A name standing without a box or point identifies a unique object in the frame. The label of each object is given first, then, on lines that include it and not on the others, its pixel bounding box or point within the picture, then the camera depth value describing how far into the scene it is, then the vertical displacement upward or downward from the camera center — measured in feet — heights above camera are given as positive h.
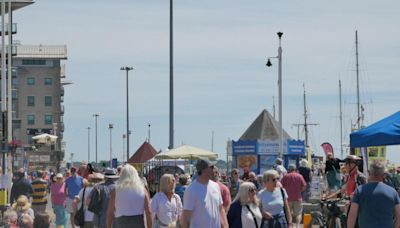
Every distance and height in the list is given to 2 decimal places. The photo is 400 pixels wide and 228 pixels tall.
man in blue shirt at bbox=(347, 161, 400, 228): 40.75 -2.99
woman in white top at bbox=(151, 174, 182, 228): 52.50 -3.96
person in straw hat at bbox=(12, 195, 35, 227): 57.15 -4.41
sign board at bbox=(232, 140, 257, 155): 134.00 -2.35
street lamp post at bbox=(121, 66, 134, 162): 259.15 +4.90
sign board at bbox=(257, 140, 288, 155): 134.00 -2.35
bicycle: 62.49 -5.29
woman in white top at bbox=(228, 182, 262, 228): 43.93 -3.55
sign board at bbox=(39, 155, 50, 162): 341.10 -9.80
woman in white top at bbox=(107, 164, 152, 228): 45.11 -3.18
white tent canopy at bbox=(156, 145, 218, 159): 127.03 -3.00
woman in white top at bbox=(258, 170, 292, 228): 49.01 -3.61
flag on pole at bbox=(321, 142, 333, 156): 151.69 -2.66
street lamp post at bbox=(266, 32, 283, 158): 131.34 +6.14
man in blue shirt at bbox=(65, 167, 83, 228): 80.48 -4.53
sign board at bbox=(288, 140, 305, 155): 138.52 -2.45
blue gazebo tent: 53.21 -0.25
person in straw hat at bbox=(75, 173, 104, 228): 58.70 -3.68
